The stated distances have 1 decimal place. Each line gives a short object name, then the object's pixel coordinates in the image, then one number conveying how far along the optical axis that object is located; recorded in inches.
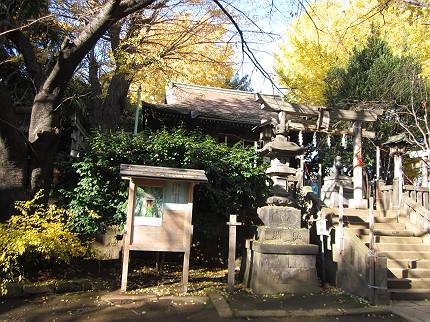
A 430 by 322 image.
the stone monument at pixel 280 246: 316.5
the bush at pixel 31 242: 263.0
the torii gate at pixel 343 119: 488.1
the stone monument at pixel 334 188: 524.4
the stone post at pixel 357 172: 489.1
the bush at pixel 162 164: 368.8
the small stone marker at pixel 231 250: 312.1
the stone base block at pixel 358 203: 485.5
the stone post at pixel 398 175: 456.8
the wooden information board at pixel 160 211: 294.2
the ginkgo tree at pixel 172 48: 499.2
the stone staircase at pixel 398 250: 320.8
